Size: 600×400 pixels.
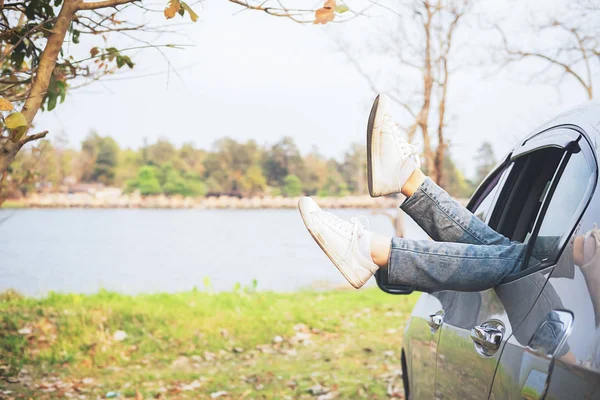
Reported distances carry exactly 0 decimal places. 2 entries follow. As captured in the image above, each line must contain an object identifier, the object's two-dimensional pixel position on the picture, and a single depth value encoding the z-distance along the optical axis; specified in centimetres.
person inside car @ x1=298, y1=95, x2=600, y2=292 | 218
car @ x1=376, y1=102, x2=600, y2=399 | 146
